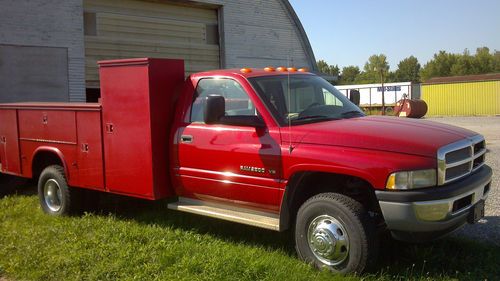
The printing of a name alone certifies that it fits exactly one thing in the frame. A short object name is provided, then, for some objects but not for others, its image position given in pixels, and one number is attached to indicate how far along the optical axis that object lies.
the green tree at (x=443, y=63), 95.81
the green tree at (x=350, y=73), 115.92
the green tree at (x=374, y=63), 110.93
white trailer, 48.22
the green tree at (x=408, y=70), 117.19
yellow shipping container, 41.66
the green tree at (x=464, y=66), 93.00
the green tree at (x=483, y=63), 92.19
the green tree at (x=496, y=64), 92.38
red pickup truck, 4.19
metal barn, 13.77
